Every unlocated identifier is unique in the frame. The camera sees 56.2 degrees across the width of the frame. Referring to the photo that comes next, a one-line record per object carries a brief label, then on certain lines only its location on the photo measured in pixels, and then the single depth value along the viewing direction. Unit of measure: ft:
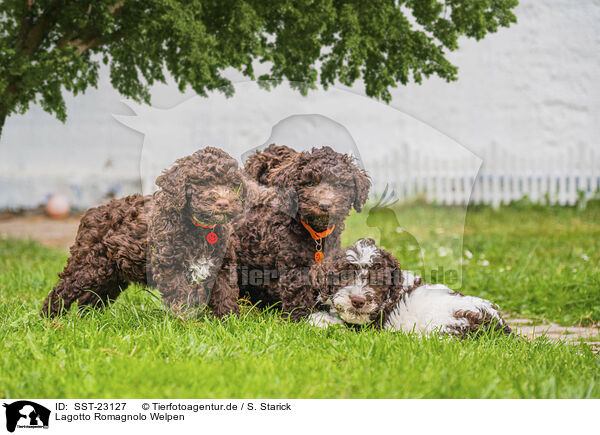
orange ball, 25.75
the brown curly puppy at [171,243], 11.03
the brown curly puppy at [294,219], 11.62
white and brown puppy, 12.18
